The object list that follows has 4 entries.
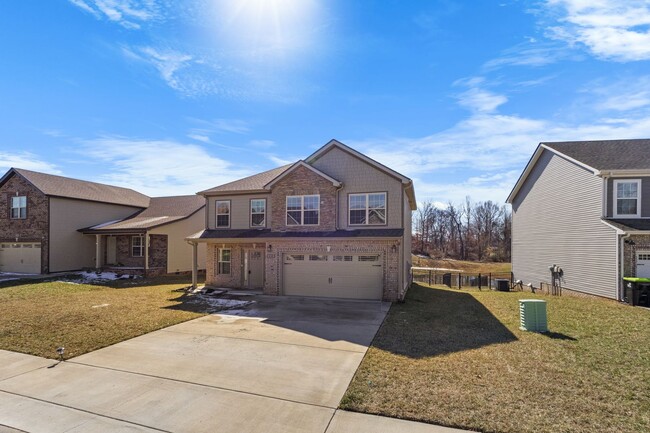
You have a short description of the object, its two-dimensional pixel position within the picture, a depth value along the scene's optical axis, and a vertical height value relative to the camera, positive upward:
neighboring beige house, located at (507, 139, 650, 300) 15.21 +0.75
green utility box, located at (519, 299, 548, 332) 9.94 -2.42
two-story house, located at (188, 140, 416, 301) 15.57 -0.25
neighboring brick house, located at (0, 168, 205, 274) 25.27 -0.35
